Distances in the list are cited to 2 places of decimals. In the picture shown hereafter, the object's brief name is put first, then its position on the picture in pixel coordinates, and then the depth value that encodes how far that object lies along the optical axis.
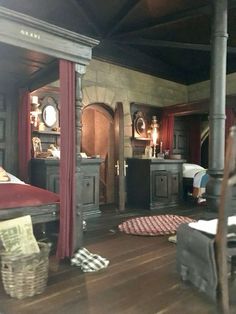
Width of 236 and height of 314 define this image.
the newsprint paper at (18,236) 2.26
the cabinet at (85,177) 4.41
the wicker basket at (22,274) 2.09
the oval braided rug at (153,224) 3.99
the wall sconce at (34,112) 4.78
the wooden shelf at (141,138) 6.57
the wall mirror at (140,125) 6.64
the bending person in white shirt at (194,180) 6.05
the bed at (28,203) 2.67
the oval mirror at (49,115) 5.18
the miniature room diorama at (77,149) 2.71
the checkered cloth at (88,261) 2.66
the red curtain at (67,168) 2.79
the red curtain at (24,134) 4.38
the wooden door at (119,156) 5.34
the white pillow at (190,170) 6.45
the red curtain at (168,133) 6.99
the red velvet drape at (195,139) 7.64
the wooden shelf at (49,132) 5.02
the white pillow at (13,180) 3.42
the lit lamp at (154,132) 6.82
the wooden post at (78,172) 2.84
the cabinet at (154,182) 5.81
